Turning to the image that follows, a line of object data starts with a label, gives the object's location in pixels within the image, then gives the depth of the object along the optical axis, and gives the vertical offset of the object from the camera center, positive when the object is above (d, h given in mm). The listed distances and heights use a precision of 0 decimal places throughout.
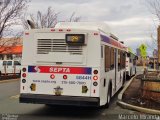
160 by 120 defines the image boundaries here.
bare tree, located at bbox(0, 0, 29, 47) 35094 +4612
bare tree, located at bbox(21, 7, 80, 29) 50594 +5730
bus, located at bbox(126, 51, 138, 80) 33353 -75
